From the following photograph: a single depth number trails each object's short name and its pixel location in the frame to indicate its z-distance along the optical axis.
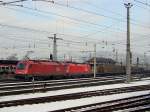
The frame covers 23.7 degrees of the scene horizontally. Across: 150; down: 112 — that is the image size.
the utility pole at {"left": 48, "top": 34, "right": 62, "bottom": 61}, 57.57
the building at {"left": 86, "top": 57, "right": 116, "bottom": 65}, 90.50
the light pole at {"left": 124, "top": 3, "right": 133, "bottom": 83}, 42.97
